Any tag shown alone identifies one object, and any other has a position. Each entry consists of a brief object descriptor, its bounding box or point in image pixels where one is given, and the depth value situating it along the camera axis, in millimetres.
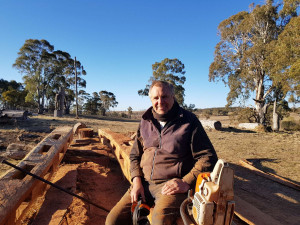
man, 1710
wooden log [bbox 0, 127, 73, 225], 1753
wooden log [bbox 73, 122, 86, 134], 7407
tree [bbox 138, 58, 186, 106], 30281
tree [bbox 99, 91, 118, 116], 37375
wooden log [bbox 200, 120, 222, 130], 12836
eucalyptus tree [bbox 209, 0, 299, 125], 16219
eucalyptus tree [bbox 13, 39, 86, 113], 26650
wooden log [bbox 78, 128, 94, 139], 6355
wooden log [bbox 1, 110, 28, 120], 10383
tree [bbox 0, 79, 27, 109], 29086
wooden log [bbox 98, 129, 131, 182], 3279
